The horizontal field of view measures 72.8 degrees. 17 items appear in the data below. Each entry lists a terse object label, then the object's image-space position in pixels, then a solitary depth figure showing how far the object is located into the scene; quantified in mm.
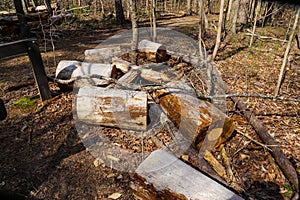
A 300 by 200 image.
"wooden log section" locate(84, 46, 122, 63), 5234
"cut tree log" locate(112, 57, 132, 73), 4451
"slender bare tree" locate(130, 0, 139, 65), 4664
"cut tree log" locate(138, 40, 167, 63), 5334
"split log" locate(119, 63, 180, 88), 4145
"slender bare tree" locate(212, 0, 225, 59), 4516
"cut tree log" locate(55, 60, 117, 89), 3949
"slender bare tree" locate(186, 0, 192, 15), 15250
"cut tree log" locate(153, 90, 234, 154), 2633
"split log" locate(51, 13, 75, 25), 9720
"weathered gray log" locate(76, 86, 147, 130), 2924
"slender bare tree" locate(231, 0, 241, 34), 7867
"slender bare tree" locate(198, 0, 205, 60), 4580
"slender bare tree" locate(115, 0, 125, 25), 11023
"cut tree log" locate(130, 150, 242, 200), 1797
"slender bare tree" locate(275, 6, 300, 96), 3359
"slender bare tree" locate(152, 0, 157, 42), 5777
